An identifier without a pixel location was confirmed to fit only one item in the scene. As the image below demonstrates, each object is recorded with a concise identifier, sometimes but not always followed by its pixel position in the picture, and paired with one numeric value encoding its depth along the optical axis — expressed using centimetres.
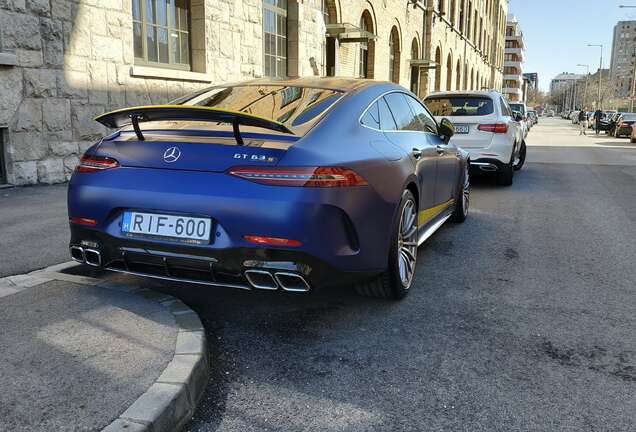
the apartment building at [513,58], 13662
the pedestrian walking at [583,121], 3612
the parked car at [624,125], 3328
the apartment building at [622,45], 15418
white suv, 956
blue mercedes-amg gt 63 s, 306
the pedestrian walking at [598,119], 3897
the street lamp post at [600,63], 6525
